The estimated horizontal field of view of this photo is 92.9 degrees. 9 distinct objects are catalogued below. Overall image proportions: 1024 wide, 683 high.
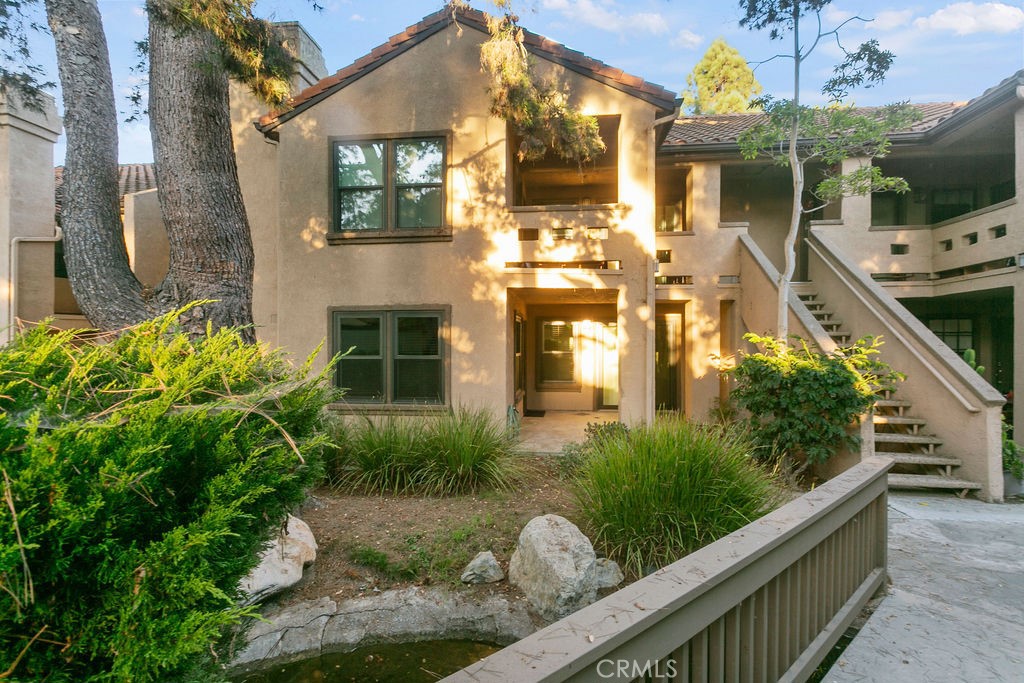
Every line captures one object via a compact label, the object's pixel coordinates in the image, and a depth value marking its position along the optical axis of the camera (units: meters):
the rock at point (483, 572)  4.44
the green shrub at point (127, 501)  1.12
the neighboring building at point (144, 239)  10.23
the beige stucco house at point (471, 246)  8.20
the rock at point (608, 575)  4.17
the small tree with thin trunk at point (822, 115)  7.80
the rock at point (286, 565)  4.13
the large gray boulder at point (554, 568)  3.97
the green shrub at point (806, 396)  6.67
